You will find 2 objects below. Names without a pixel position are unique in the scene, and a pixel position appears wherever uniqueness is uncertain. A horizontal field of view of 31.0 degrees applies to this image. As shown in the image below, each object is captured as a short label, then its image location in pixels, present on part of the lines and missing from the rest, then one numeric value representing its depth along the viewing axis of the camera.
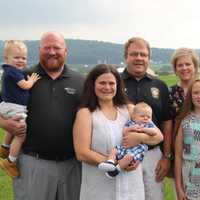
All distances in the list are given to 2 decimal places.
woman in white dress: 3.95
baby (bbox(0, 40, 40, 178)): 4.42
